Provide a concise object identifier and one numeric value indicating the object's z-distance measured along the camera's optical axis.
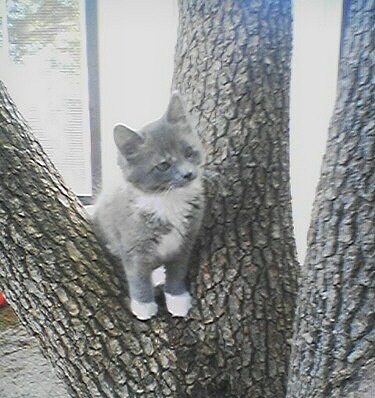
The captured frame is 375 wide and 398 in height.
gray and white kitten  0.86
